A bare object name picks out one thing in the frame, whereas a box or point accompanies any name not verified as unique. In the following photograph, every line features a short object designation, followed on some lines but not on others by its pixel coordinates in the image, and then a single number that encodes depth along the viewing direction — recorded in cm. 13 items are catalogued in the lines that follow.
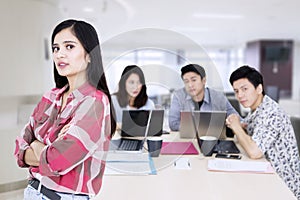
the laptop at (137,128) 178
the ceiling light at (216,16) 552
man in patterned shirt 163
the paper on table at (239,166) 139
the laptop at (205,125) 185
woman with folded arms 87
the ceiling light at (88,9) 509
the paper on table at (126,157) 150
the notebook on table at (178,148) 170
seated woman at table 163
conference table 112
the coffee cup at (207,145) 164
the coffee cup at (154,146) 161
